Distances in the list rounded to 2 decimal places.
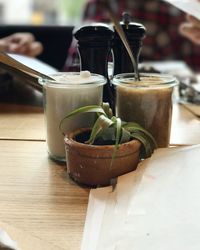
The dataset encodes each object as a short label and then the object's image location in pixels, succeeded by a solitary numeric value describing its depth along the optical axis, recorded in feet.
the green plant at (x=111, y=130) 2.01
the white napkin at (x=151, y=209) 1.55
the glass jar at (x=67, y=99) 2.22
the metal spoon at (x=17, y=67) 2.30
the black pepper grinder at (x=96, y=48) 2.39
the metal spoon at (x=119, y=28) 1.95
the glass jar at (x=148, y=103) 2.26
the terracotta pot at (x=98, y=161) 1.95
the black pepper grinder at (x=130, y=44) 2.63
